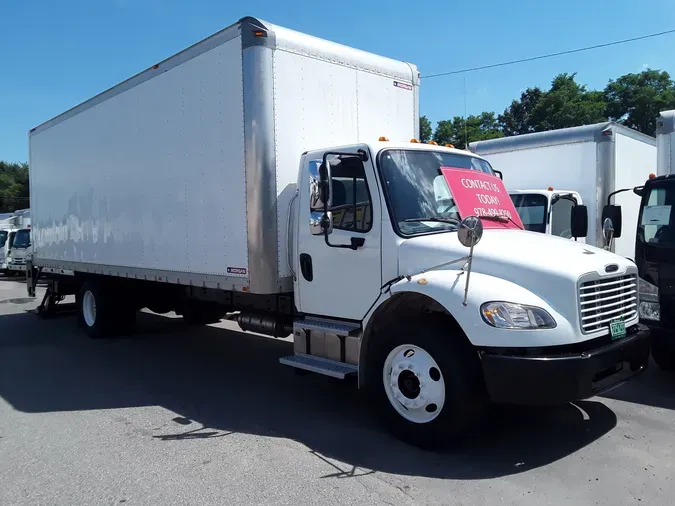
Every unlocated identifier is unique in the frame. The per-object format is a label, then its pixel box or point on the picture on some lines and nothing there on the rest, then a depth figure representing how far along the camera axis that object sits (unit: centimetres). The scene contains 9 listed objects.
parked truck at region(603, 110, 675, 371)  596
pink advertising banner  531
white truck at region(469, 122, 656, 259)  961
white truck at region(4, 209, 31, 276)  2422
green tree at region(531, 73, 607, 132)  3100
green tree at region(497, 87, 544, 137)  3419
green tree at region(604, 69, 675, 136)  3142
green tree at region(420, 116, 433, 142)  3316
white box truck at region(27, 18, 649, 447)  426
